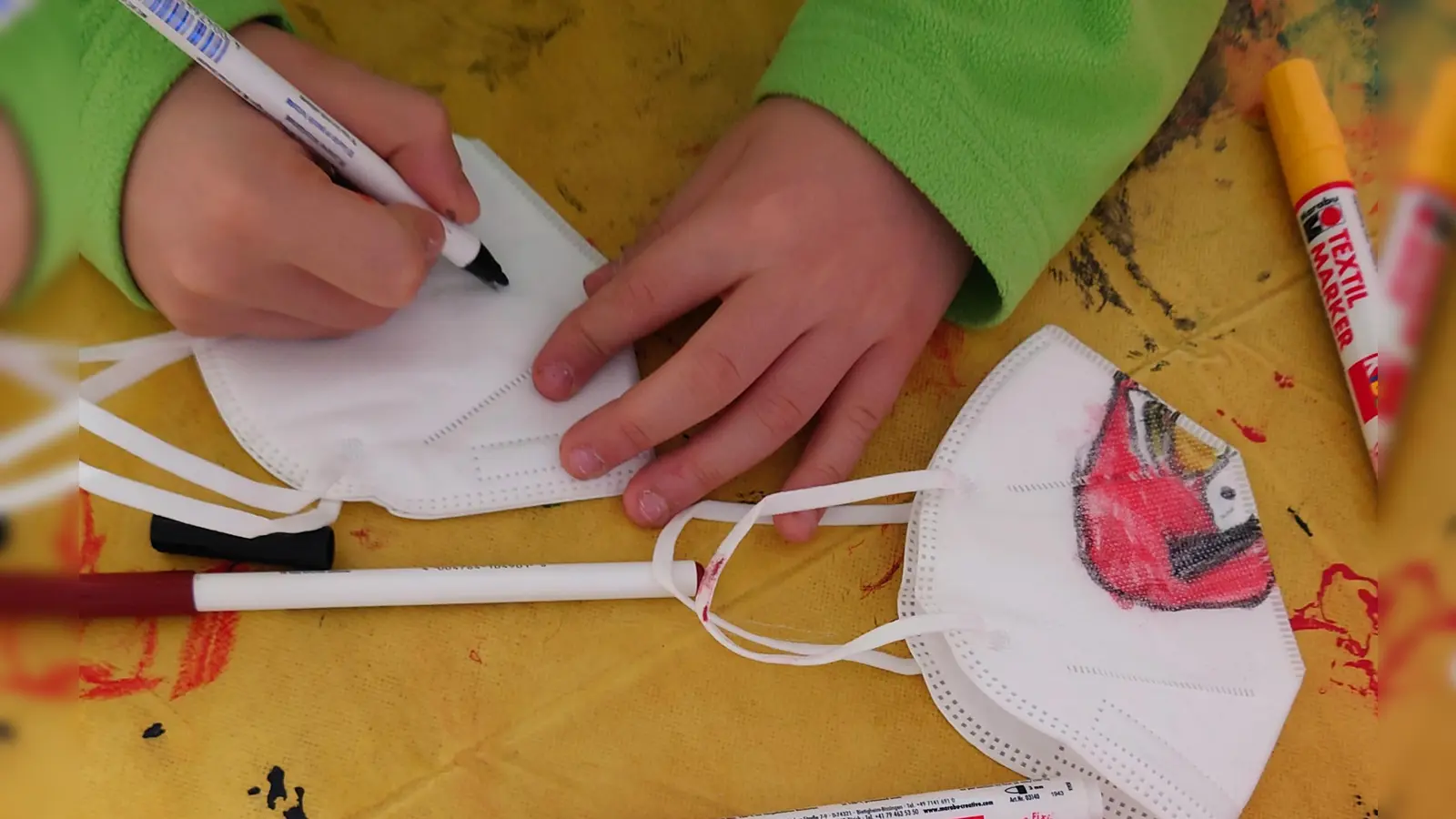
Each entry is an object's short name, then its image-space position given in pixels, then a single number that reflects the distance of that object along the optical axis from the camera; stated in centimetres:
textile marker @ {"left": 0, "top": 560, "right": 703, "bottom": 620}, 41
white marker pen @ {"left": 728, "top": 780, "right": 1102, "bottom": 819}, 40
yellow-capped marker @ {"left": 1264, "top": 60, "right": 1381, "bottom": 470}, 50
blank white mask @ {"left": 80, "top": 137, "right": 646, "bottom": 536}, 44
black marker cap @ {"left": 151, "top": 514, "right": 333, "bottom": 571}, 42
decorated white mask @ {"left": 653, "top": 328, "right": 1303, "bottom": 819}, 42
